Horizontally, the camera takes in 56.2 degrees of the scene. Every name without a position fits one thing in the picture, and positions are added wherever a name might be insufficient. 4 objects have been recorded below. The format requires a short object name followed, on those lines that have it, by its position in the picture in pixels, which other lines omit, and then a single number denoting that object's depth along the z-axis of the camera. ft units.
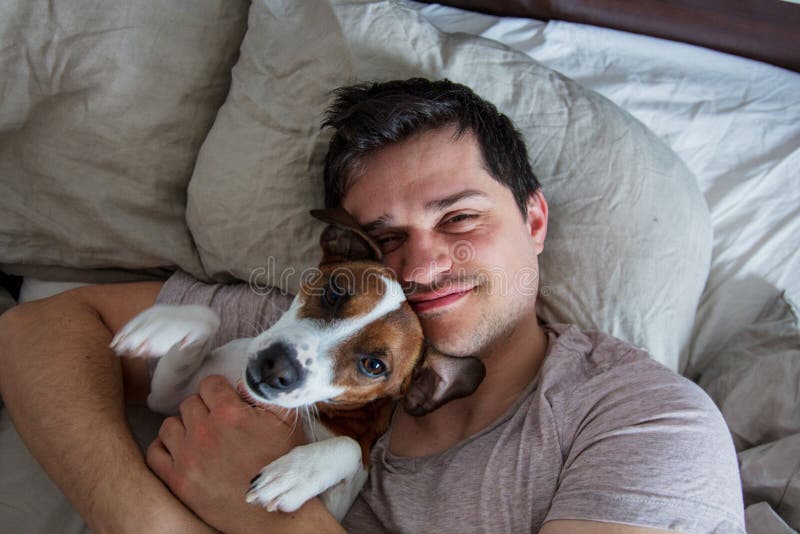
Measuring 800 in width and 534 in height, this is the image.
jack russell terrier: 1.78
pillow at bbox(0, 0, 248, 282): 2.26
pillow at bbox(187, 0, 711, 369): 2.26
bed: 2.25
